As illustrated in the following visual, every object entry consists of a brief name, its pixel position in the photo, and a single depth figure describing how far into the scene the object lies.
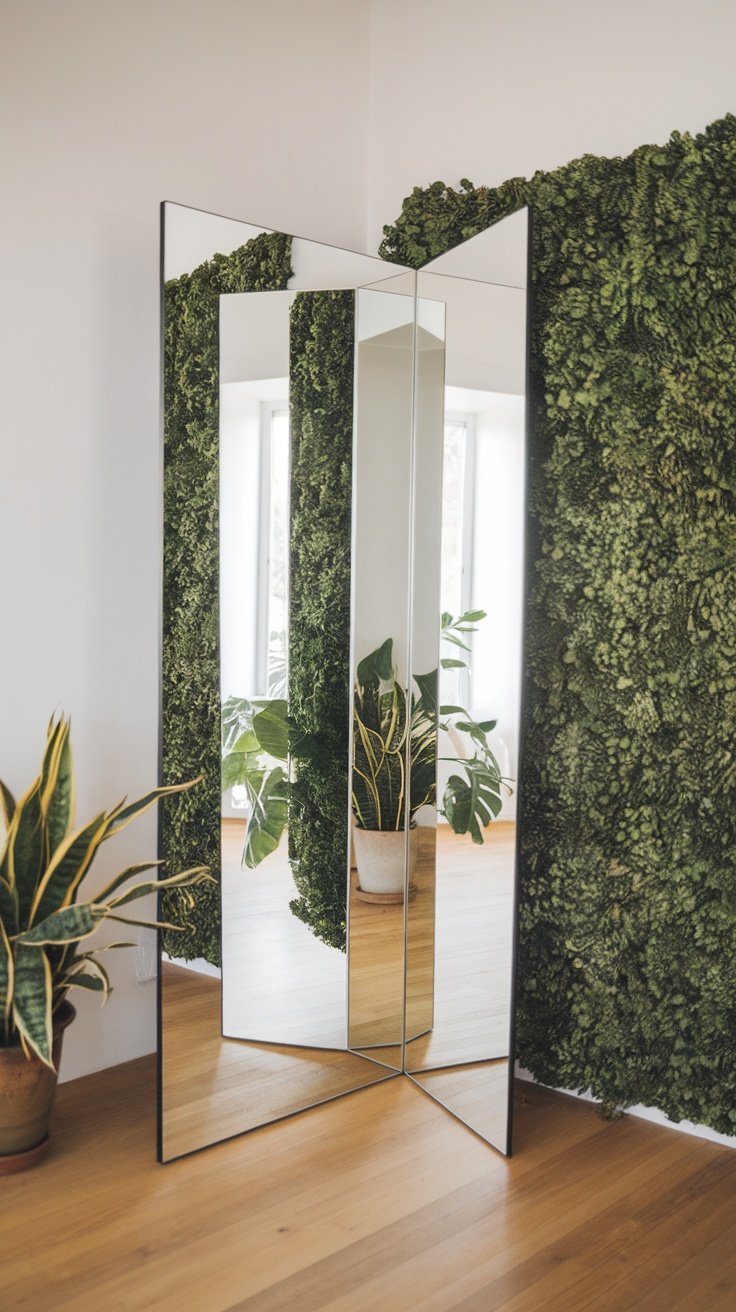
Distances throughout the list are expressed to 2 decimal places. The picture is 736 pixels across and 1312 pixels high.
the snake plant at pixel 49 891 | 2.22
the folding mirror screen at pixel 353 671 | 2.60
